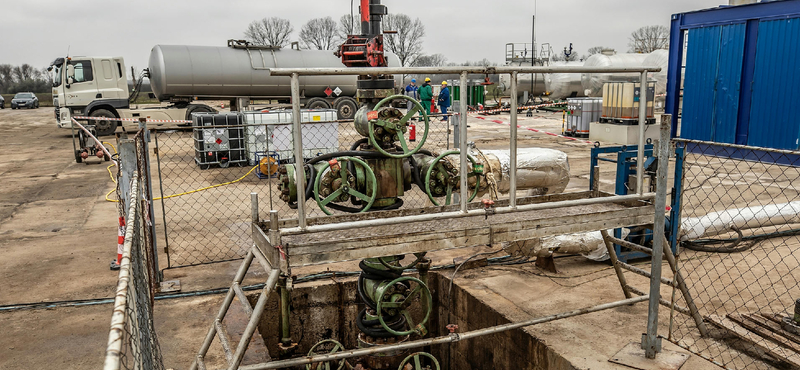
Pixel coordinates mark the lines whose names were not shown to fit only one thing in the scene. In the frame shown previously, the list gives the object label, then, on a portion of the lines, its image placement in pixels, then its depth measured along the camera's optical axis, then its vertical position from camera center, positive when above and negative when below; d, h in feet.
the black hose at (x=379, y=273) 15.25 -4.94
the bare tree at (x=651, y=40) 191.29 +11.59
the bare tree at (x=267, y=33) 228.43 +17.97
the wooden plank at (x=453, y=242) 10.91 -3.26
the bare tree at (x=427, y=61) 221.81 +6.14
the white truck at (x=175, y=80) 66.44 +0.15
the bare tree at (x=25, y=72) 230.07 +4.76
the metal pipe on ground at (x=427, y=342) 11.56 -5.37
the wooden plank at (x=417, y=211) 13.39 -3.18
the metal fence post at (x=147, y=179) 18.33 -3.04
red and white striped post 20.50 -5.39
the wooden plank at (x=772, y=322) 13.99 -6.11
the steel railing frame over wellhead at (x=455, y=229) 10.75 -3.09
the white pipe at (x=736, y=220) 21.02 -5.26
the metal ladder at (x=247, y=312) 10.67 -4.46
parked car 136.98 -3.83
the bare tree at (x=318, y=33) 229.86 +17.96
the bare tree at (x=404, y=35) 224.33 +16.10
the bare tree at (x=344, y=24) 215.47 +19.90
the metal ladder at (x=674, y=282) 14.39 -5.10
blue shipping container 38.22 -0.14
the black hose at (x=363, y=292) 15.64 -5.59
